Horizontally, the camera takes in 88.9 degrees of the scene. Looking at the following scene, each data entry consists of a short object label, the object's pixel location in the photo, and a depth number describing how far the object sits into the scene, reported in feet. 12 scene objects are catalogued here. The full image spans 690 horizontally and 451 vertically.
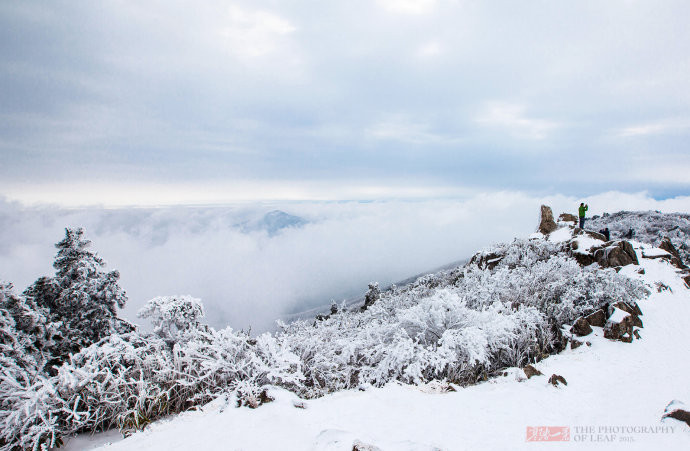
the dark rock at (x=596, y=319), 24.26
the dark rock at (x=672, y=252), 40.16
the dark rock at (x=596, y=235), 44.94
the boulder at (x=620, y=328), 22.76
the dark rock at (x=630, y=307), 25.28
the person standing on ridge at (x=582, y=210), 54.75
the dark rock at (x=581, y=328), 23.34
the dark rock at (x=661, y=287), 33.68
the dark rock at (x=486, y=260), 43.45
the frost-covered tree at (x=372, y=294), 55.31
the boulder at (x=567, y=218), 65.16
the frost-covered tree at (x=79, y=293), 28.04
